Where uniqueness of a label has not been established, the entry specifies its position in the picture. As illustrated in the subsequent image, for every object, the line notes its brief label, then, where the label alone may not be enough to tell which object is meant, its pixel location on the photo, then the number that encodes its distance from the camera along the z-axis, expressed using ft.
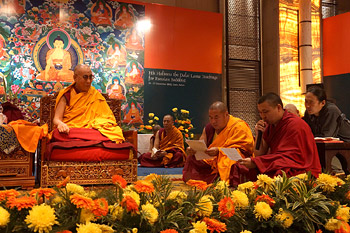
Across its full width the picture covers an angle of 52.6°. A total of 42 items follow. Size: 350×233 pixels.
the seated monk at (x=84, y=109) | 12.87
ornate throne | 11.76
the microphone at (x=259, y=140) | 10.97
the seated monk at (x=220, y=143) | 11.76
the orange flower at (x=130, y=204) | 3.23
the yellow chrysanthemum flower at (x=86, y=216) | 3.21
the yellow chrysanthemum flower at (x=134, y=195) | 3.40
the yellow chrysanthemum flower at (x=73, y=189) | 3.53
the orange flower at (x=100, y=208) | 3.12
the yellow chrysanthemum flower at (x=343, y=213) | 4.45
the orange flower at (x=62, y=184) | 3.63
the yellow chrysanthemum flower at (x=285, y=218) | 4.12
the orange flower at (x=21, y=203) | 3.02
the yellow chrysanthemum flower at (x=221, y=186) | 4.50
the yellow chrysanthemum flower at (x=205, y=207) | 3.81
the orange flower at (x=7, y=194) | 3.37
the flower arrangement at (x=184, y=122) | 23.15
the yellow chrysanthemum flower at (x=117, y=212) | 3.44
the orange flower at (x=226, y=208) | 3.80
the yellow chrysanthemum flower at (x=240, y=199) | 4.10
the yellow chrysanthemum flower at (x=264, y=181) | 4.63
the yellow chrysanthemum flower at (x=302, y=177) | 4.96
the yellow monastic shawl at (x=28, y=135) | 11.44
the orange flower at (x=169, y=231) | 3.26
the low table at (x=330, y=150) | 12.01
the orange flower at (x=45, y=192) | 3.41
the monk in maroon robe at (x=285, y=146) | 9.74
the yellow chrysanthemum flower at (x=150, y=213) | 3.35
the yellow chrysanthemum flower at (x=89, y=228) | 2.93
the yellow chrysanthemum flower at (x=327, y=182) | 4.84
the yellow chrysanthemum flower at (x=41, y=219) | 2.82
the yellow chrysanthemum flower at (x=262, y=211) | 3.98
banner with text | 24.30
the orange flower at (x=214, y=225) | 3.63
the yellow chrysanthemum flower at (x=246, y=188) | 4.56
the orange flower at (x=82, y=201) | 3.01
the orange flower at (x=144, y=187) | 3.47
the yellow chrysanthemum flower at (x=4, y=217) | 2.97
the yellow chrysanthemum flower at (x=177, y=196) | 3.85
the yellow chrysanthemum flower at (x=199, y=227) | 3.49
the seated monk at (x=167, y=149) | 20.59
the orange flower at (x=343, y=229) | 4.26
